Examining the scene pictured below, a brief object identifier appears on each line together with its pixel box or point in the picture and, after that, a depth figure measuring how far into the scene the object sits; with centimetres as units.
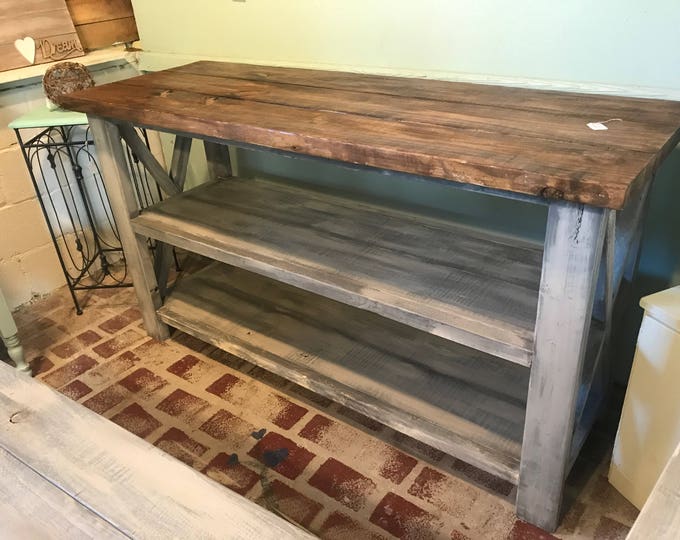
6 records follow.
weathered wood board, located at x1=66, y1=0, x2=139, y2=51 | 254
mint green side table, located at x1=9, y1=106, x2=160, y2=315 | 245
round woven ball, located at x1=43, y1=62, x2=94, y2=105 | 219
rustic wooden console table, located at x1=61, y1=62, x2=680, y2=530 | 116
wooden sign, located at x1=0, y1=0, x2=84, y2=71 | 229
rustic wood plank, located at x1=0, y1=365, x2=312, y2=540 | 92
